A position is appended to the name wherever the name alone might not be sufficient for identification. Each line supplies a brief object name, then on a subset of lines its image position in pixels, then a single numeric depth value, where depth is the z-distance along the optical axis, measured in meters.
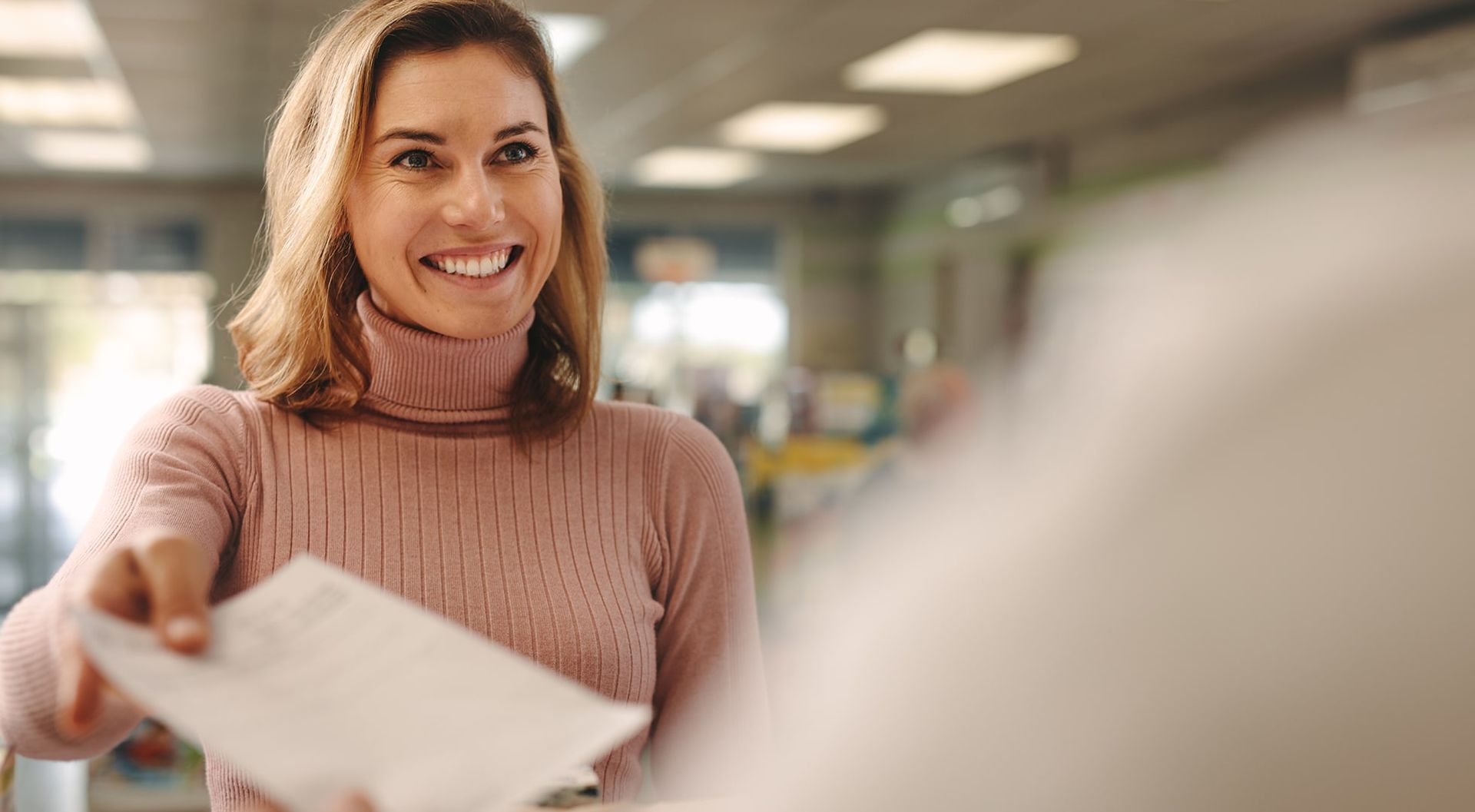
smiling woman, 1.25
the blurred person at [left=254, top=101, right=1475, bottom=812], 0.31
